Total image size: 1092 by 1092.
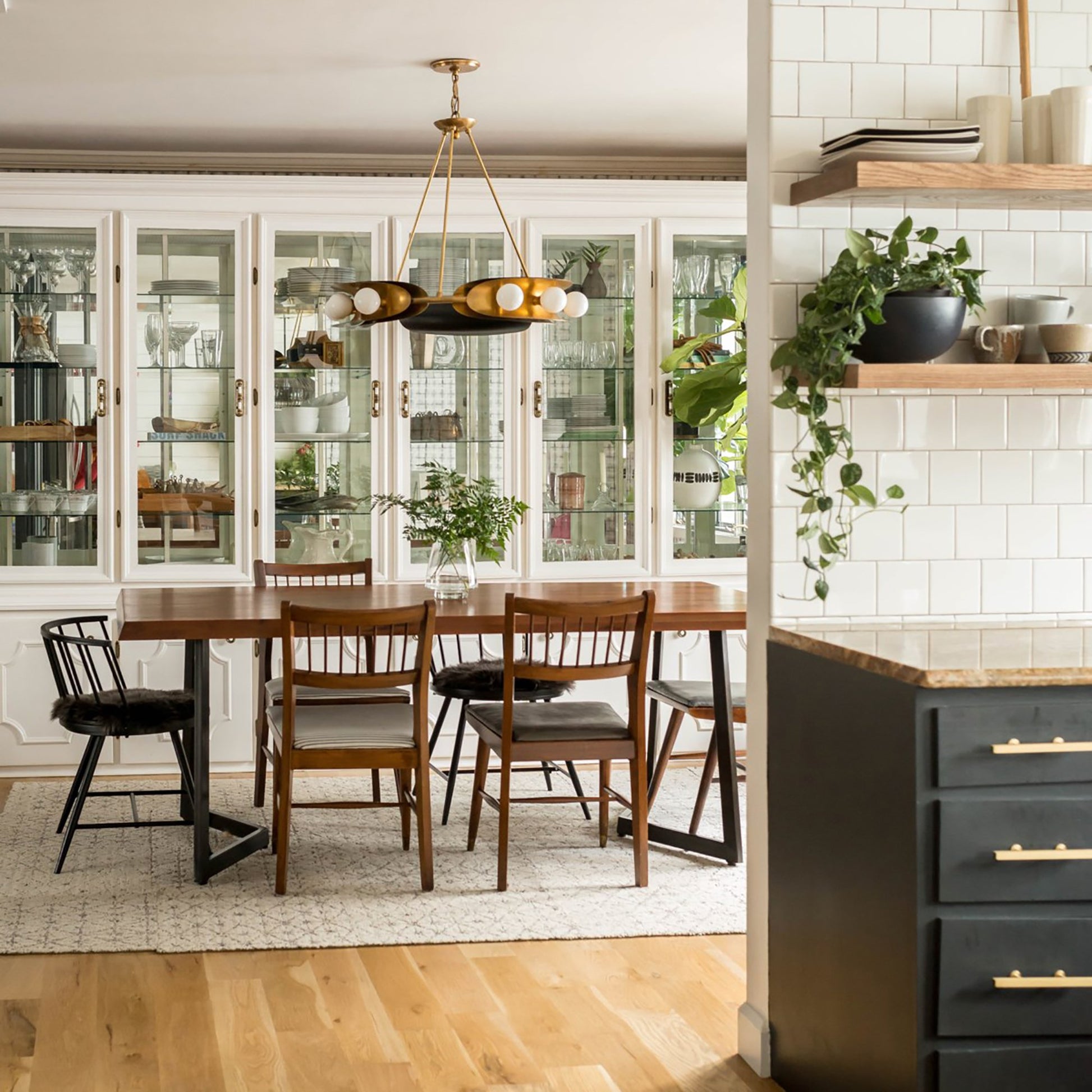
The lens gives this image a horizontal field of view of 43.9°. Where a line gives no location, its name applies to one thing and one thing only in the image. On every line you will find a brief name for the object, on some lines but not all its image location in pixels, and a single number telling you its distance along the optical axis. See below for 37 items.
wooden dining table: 3.88
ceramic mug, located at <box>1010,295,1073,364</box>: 2.61
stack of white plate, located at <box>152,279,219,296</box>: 5.46
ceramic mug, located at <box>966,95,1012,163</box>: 2.55
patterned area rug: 3.54
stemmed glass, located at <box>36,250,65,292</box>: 5.41
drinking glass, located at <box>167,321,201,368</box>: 5.49
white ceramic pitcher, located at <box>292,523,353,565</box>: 5.60
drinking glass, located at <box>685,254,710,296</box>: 5.70
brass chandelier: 4.20
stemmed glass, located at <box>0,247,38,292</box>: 5.38
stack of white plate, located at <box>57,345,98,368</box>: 5.43
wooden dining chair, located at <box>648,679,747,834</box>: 4.20
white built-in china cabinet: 5.39
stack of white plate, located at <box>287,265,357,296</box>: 5.50
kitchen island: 2.07
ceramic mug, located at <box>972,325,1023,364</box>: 2.59
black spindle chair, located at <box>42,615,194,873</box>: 4.04
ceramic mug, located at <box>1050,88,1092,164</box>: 2.48
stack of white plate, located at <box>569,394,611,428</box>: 5.68
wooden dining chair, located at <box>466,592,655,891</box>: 3.79
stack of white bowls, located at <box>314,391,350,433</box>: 5.57
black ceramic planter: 2.45
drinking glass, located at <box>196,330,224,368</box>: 5.52
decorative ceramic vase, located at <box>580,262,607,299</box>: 5.66
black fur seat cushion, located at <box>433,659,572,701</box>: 4.55
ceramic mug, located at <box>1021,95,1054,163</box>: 2.55
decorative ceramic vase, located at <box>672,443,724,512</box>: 5.74
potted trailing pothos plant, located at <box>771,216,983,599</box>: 2.43
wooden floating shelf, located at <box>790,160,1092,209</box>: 2.40
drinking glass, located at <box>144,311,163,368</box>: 5.48
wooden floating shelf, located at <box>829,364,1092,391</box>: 2.42
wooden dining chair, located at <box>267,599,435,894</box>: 3.71
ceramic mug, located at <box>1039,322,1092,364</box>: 2.54
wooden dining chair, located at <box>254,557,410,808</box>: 4.59
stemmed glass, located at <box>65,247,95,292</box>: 5.42
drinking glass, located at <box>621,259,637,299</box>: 5.68
